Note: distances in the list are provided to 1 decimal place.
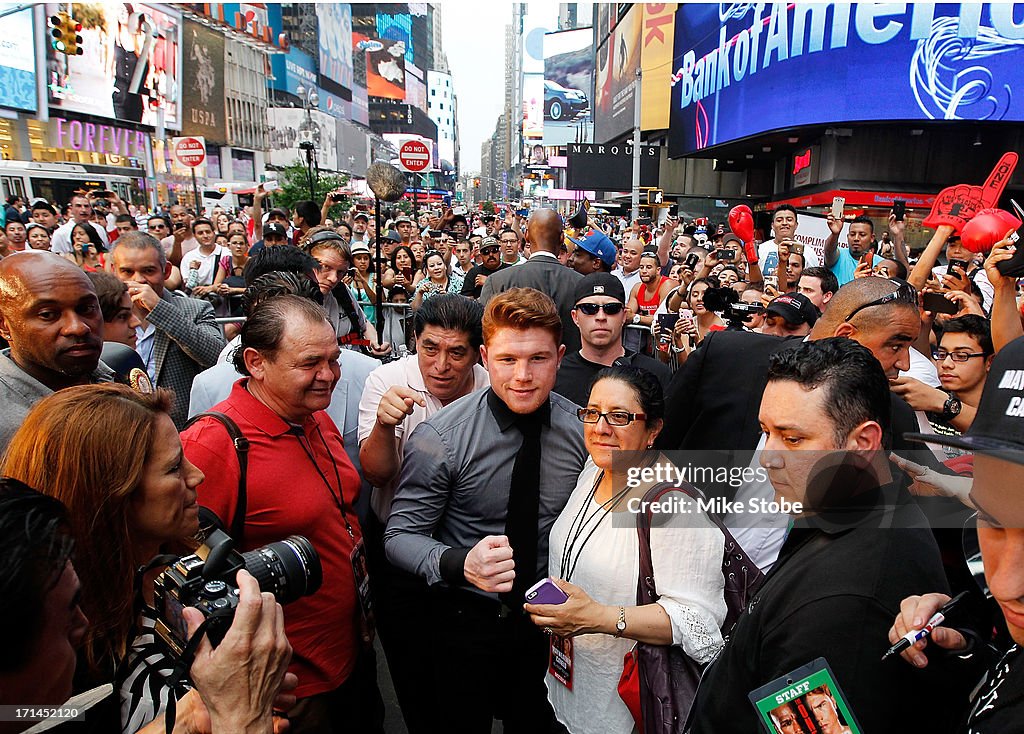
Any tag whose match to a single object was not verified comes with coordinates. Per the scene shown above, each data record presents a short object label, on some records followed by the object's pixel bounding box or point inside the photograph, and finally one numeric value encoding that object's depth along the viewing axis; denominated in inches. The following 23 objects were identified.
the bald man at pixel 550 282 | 191.2
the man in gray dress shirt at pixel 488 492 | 90.7
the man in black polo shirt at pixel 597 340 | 141.7
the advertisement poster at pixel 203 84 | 1888.5
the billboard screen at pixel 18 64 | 1111.6
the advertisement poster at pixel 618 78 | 1545.3
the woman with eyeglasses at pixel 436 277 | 297.8
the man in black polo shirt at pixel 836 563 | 50.6
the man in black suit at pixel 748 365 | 101.2
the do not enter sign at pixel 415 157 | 517.2
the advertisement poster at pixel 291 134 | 2362.2
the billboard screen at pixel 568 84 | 2908.5
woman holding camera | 55.6
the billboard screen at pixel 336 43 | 3316.9
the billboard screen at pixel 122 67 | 1362.0
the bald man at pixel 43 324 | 95.4
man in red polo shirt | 82.9
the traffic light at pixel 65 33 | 387.9
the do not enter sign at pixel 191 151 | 528.3
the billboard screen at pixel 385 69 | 4692.4
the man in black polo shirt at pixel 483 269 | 281.7
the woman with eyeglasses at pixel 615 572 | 73.2
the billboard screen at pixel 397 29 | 4999.5
